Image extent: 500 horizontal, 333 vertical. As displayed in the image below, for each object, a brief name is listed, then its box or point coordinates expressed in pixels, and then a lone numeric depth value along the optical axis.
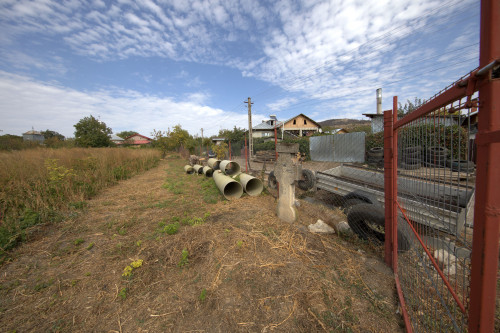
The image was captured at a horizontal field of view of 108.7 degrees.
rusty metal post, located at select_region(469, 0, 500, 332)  0.69
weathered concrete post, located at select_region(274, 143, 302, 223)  3.62
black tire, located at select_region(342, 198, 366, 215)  3.98
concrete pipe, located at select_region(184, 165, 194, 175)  10.80
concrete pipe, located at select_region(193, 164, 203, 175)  10.19
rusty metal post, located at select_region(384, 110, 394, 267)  2.09
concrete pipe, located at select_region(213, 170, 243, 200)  5.34
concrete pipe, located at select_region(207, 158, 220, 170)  8.88
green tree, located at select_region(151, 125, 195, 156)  20.52
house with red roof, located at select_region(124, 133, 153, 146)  58.39
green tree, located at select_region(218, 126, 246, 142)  33.29
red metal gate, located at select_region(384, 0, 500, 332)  0.71
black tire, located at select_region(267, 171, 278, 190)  6.28
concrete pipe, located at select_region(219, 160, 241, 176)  7.84
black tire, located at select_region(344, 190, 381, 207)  3.72
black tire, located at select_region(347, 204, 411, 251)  2.78
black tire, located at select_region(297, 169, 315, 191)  5.91
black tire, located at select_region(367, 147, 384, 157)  8.55
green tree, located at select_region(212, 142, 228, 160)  14.18
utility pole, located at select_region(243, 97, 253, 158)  14.79
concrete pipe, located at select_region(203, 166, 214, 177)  9.00
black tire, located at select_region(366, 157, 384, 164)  8.04
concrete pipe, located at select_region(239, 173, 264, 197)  5.44
